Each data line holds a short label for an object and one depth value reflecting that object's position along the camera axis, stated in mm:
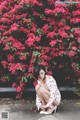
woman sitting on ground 4327
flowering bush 4769
